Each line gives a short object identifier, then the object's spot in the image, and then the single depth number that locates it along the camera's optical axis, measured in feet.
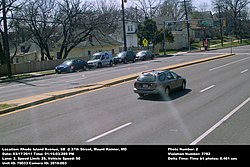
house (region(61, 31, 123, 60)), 207.41
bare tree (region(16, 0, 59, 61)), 161.89
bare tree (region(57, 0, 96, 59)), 172.04
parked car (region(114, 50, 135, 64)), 165.57
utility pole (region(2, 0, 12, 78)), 116.21
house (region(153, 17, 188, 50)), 287.48
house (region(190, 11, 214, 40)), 387.75
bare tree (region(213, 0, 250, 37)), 392.27
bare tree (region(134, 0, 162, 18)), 377.91
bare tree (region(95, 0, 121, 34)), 180.96
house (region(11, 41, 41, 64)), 233.76
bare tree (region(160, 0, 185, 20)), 431.84
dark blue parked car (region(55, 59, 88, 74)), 134.00
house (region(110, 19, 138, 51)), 324.39
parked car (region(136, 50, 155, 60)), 181.04
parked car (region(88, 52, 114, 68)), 147.02
